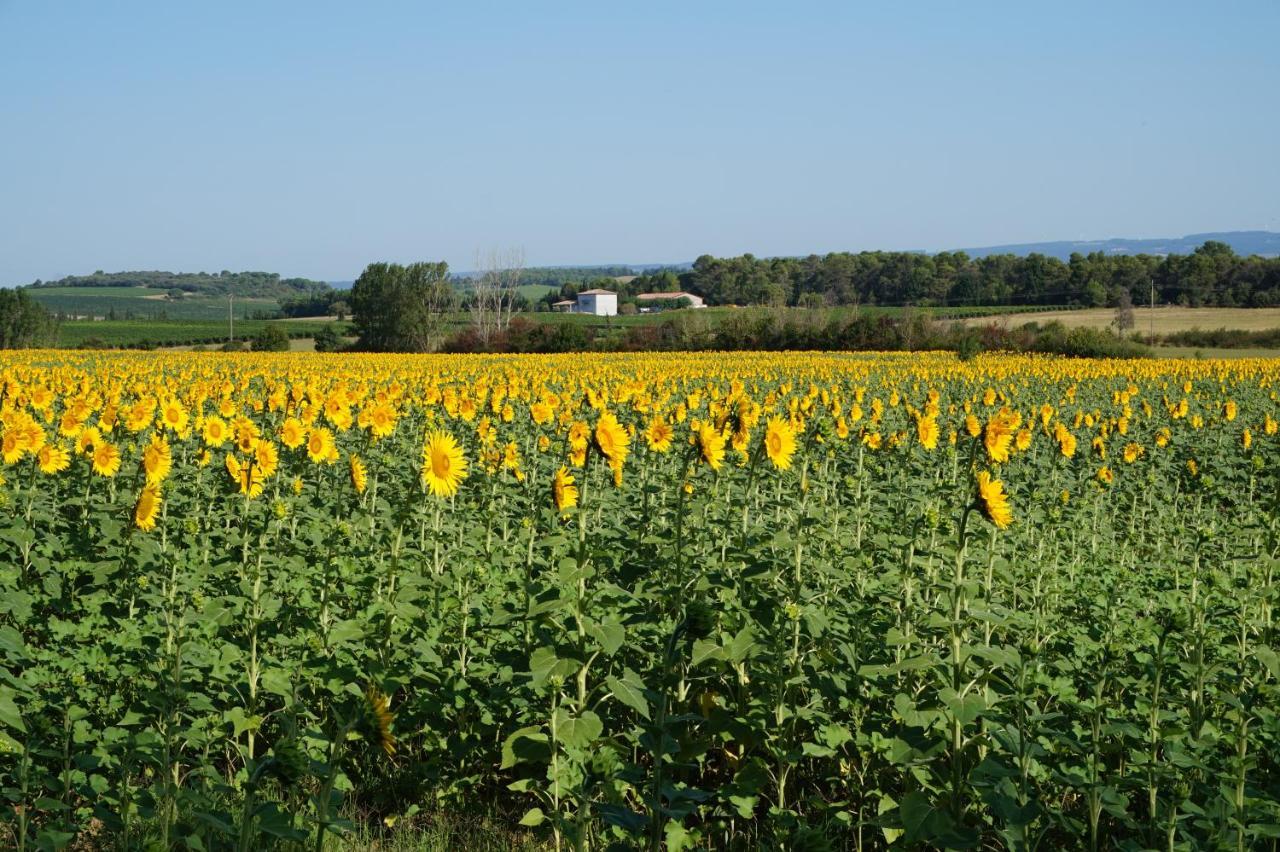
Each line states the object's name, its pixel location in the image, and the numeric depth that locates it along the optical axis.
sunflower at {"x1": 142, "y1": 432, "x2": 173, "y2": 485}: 6.56
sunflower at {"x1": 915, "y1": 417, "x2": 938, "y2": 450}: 8.52
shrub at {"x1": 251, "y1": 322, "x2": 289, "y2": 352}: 57.50
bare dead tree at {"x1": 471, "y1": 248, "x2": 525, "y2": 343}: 81.38
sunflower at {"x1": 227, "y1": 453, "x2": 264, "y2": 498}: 6.53
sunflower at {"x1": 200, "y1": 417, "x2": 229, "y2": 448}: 8.45
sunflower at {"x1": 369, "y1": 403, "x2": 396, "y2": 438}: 8.35
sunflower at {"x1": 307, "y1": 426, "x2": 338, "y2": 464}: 7.92
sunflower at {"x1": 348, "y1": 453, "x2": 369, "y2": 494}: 6.92
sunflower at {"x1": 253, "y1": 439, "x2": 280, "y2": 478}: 7.12
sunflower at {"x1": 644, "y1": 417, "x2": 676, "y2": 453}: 7.62
